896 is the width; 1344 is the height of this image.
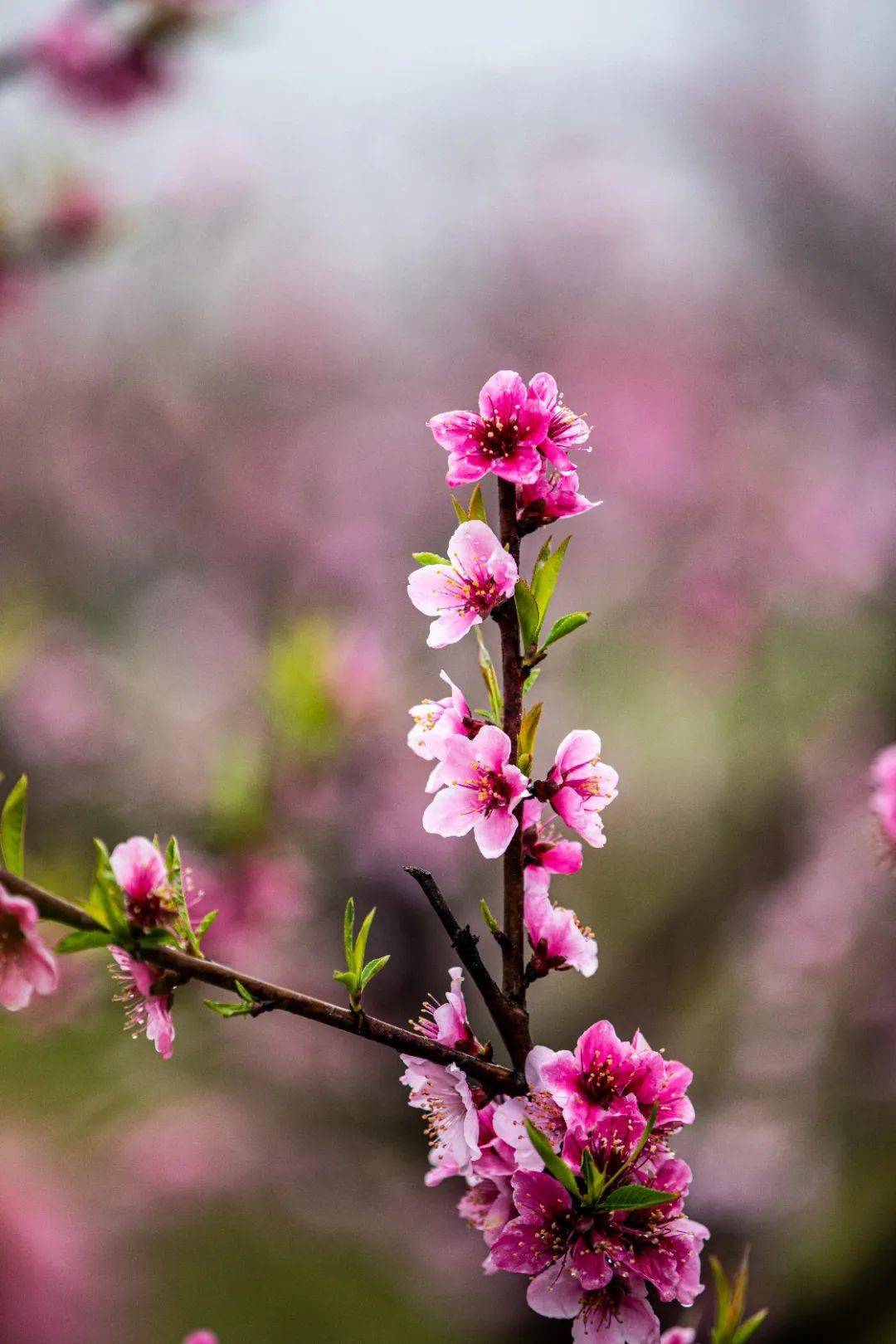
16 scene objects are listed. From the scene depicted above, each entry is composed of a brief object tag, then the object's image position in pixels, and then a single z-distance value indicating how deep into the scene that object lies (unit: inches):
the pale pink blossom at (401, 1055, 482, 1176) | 69.3
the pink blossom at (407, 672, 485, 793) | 69.9
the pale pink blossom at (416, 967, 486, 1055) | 69.8
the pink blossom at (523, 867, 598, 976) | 70.3
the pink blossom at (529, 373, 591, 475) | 70.3
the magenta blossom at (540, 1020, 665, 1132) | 69.1
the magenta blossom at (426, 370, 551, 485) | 70.1
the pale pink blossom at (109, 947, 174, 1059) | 69.5
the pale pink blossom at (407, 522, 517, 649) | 69.7
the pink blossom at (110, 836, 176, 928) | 69.7
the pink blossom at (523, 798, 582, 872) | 70.5
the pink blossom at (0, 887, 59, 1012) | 68.5
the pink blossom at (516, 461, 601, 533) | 70.3
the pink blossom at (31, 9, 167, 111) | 133.2
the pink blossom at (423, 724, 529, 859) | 69.6
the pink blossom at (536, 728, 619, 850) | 70.1
